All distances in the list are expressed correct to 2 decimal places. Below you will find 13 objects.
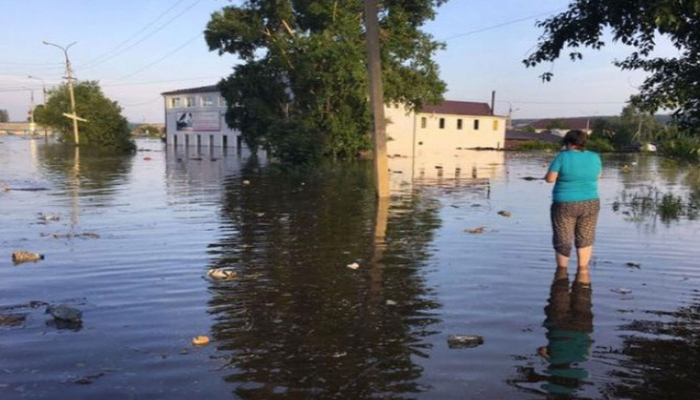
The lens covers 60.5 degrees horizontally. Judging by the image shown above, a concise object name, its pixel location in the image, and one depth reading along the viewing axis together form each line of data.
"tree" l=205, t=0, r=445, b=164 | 38.00
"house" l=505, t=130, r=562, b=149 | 79.92
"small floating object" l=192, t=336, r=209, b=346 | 5.29
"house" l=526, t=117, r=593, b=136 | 106.32
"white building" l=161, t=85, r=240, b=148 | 73.38
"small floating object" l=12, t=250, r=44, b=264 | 8.86
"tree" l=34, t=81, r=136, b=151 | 68.49
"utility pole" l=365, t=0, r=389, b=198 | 16.89
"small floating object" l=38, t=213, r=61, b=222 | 13.22
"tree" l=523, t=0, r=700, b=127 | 5.74
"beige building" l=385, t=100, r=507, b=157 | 62.44
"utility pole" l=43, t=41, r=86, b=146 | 68.19
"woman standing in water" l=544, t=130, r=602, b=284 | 7.19
